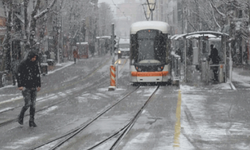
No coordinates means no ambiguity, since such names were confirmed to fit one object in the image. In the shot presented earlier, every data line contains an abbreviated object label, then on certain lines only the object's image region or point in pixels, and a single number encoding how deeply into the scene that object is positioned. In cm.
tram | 2423
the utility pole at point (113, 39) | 2246
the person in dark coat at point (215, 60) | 2547
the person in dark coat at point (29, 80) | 1080
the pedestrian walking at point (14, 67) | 2711
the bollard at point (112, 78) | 2212
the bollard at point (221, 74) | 2452
